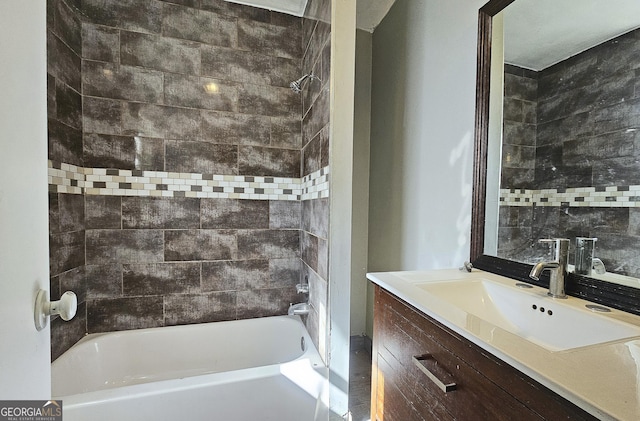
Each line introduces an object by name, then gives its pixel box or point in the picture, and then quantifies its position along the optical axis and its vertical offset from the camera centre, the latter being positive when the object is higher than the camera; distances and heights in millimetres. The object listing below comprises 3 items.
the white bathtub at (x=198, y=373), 1261 -972
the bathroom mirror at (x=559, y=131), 822 +274
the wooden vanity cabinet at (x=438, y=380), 527 -431
